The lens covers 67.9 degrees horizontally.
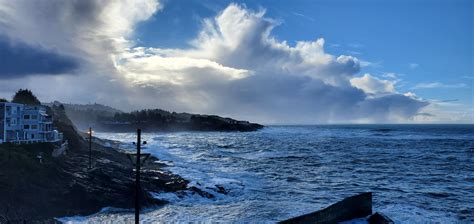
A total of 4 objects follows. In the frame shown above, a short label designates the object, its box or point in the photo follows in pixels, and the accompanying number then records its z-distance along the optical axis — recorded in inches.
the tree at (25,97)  2952.8
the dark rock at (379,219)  877.1
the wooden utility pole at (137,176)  708.7
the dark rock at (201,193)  1276.9
